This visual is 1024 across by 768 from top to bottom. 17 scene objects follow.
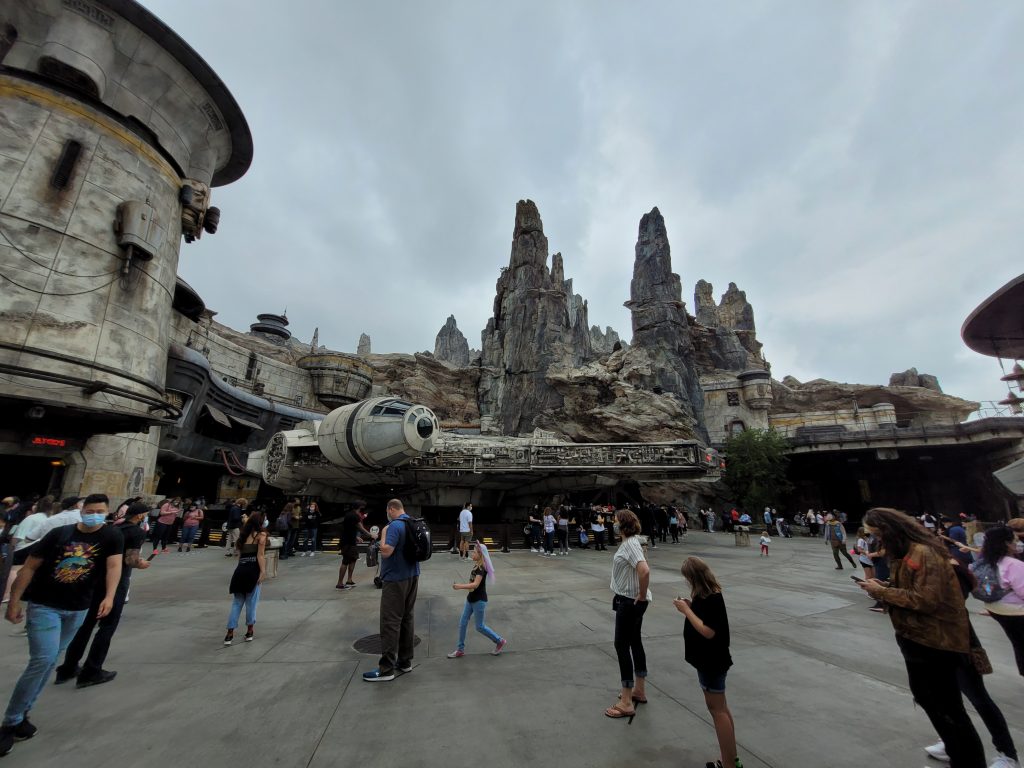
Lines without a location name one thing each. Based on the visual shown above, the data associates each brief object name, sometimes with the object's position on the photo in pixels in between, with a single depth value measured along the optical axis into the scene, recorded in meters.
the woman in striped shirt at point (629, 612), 3.73
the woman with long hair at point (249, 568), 5.59
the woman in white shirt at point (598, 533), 17.42
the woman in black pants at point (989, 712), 2.90
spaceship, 15.51
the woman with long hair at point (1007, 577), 3.60
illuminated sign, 15.11
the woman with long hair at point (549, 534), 15.21
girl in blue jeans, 5.11
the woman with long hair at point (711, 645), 2.82
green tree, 34.38
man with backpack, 4.55
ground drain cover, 5.39
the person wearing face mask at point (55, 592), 3.29
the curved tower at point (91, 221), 14.74
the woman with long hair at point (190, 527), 15.27
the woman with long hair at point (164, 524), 13.72
